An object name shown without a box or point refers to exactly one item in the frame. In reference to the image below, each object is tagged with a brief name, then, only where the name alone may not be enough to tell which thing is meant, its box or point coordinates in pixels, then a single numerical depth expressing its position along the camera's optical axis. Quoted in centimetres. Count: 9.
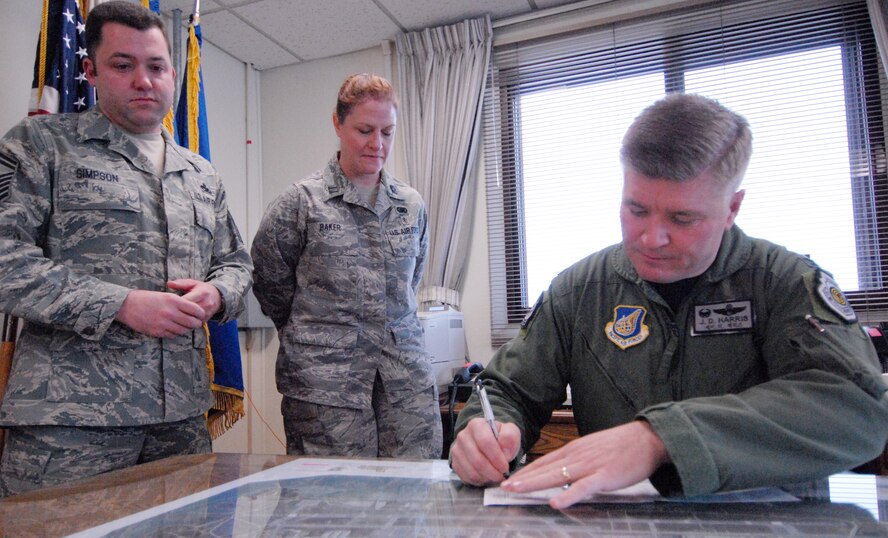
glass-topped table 65
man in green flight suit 75
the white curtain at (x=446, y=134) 320
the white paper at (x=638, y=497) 75
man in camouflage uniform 124
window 272
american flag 192
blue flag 206
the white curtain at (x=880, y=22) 261
